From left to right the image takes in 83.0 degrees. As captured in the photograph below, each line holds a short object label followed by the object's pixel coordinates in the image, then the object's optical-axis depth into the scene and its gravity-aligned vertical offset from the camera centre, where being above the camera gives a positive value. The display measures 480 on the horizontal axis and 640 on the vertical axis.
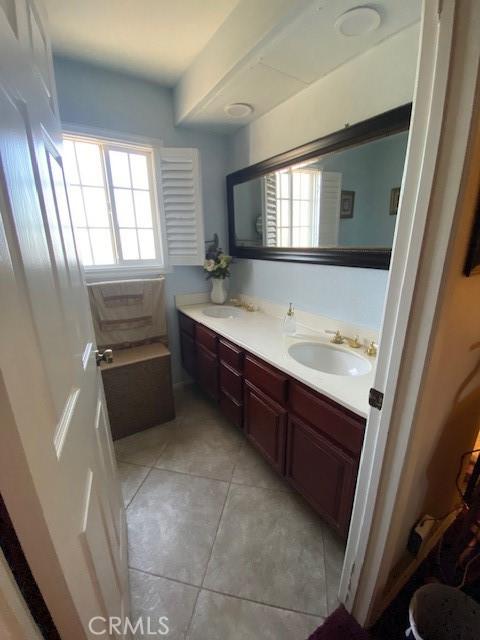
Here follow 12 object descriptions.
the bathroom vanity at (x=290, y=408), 1.09 -0.83
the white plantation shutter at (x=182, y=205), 2.22 +0.27
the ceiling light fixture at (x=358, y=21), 1.07 +0.85
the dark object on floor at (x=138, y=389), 1.94 -1.08
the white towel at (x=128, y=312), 2.05 -0.56
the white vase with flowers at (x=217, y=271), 2.41 -0.28
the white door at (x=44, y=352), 0.37 -0.19
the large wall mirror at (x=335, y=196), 1.29 +0.23
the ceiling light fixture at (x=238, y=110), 1.80 +0.84
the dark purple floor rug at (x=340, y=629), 0.98 -1.39
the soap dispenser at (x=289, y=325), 1.79 -0.56
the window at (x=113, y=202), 2.04 +0.28
